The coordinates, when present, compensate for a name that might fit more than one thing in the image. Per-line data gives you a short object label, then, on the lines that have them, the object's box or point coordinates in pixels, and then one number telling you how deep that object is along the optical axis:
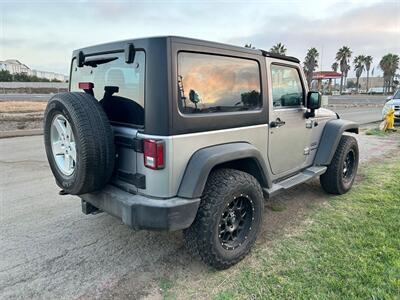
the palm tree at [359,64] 82.12
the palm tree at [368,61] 81.52
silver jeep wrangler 2.38
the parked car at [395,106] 12.00
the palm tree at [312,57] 64.56
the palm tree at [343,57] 73.00
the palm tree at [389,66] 69.12
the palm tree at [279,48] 55.81
